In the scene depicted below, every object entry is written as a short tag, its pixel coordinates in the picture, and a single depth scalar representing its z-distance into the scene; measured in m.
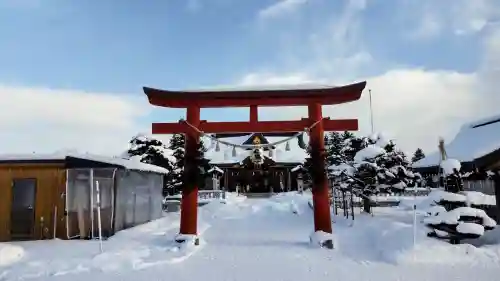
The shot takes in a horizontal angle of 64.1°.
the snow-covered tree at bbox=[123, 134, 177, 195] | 28.80
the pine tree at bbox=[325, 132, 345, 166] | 44.06
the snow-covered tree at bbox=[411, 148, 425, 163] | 52.10
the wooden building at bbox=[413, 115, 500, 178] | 18.03
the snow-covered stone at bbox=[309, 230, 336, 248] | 9.89
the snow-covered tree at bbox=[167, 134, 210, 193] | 29.83
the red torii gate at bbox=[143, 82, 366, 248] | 10.68
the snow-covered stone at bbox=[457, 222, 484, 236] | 9.02
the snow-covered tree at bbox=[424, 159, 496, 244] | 9.16
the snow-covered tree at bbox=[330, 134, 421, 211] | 18.84
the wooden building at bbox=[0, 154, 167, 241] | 12.37
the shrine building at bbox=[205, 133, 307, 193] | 42.00
